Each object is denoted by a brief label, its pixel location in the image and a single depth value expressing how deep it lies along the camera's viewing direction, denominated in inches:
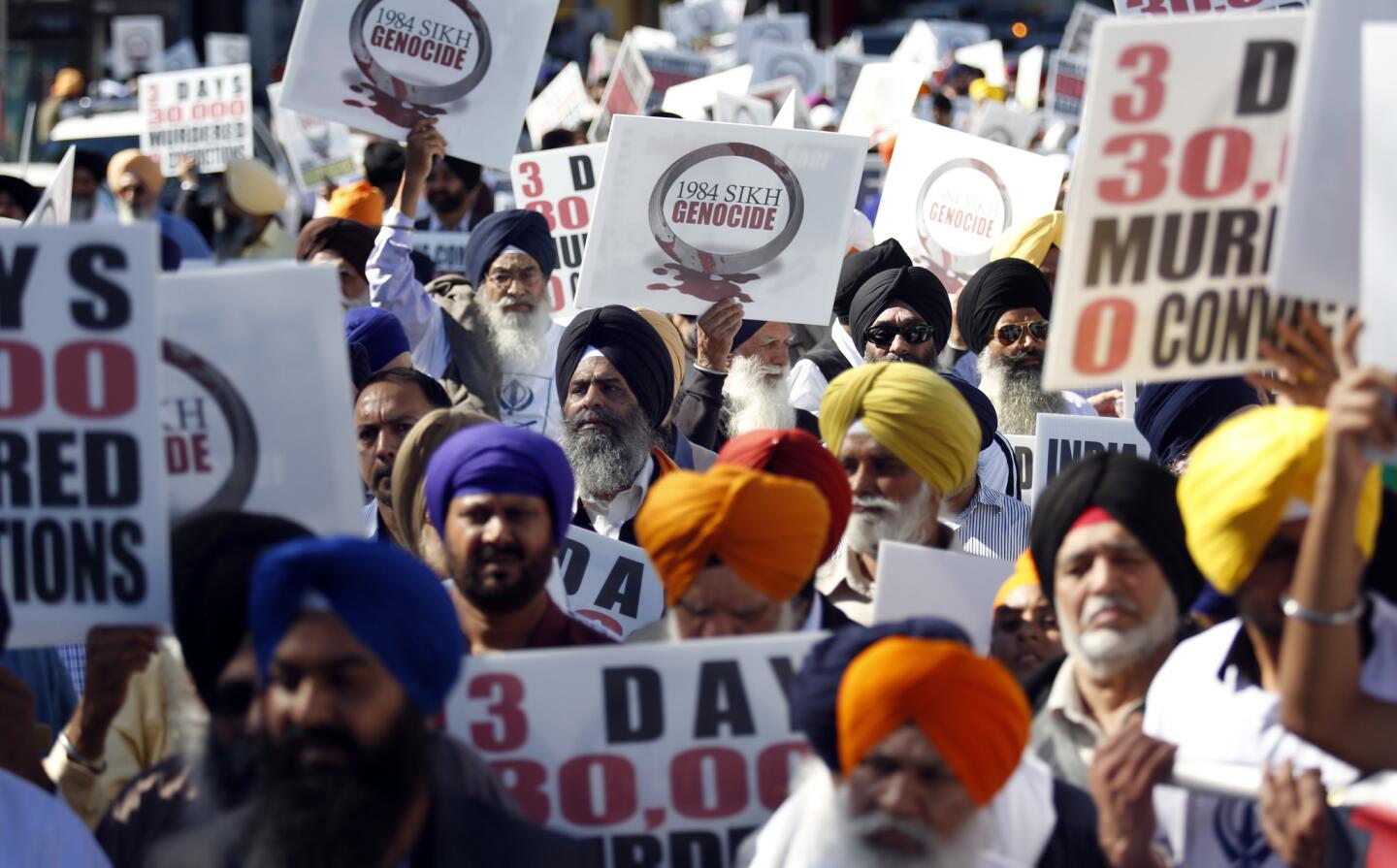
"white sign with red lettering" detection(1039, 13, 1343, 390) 242.1
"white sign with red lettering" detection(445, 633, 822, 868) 274.4
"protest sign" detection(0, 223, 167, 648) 257.9
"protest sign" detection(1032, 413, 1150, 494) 433.1
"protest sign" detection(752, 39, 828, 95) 1205.7
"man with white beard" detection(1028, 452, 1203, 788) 275.7
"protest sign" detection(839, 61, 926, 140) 944.3
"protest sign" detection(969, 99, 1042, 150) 970.1
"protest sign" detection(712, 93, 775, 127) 865.5
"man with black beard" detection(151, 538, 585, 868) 228.8
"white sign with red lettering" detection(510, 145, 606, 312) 624.1
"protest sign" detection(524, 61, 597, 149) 1146.0
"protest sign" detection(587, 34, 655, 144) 929.5
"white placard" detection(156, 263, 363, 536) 274.5
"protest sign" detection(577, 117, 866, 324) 469.7
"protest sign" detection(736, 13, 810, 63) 1475.1
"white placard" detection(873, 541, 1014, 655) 310.0
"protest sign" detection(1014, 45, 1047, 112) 1298.0
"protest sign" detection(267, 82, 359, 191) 1048.8
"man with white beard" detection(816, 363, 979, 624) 367.2
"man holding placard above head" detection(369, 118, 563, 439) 541.3
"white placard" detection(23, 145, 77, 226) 380.8
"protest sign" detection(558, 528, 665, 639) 385.4
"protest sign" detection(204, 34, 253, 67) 1845.5
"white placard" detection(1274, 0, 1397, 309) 231.9
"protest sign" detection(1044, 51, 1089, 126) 1154.7
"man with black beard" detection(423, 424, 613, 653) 305.6
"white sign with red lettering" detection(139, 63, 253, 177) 932.6
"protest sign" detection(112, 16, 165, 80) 1979.6
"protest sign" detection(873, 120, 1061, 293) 630.5
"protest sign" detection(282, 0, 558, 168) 537.3
